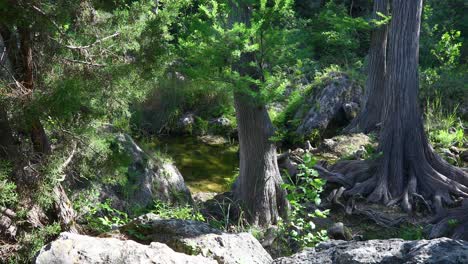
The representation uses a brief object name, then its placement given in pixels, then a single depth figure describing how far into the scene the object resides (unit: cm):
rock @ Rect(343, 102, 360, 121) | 1409
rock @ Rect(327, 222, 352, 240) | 714
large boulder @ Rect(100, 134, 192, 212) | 682
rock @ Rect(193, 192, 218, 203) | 911
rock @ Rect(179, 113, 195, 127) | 1496
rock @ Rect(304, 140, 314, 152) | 1262
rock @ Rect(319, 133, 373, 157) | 1179
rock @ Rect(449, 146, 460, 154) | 1151
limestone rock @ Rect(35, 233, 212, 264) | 318
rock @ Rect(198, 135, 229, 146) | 1416
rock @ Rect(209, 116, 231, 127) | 1475
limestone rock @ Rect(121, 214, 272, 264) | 382
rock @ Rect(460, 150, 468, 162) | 1123
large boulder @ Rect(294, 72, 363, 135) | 1391
